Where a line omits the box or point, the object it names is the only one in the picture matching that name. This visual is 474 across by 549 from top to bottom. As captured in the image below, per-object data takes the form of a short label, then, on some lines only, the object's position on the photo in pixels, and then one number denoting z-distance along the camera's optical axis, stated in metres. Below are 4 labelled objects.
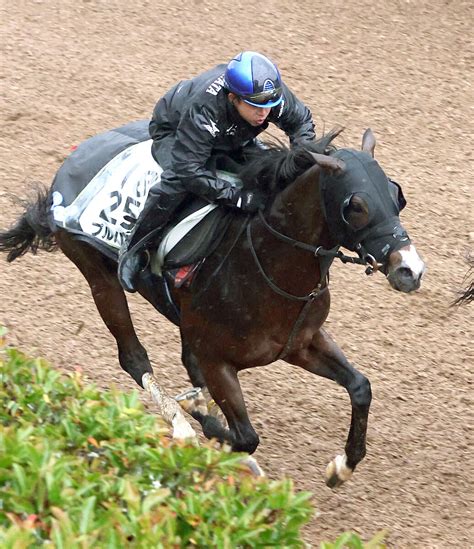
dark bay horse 10.12
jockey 10.82
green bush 6.06
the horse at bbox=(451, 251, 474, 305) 12.80
